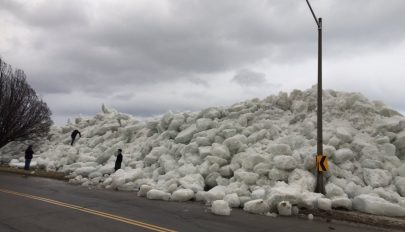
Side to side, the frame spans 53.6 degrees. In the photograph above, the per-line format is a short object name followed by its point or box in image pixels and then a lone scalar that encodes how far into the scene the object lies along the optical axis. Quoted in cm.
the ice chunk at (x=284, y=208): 1191
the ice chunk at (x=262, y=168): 1529
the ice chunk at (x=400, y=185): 1341
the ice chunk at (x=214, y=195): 1379
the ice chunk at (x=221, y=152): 1739
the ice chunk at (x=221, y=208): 1162
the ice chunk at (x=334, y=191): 1327
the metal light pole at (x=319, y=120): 1377
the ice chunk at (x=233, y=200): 1327
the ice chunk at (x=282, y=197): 1241
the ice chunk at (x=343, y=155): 1528
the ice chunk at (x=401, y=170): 1420
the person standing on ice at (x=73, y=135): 3106
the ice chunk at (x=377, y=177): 1391
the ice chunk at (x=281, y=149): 1608
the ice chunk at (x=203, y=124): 2161
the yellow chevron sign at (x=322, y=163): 1374
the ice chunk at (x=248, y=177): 1498
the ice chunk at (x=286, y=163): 1506
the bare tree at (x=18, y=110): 3200
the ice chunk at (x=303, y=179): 1414
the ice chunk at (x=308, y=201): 1235
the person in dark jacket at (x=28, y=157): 2544
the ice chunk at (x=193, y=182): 1536
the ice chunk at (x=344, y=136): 1639
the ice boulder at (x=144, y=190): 1555
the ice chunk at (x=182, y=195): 1455
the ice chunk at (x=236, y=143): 1772
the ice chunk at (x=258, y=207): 1212
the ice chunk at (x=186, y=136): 2155
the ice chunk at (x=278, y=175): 1497
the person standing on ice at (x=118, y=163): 2070
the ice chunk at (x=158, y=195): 1478
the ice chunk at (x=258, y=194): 1349
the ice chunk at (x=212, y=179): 1639
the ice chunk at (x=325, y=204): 1209
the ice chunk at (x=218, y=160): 1708
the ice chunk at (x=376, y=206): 1159
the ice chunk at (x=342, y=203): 1246
